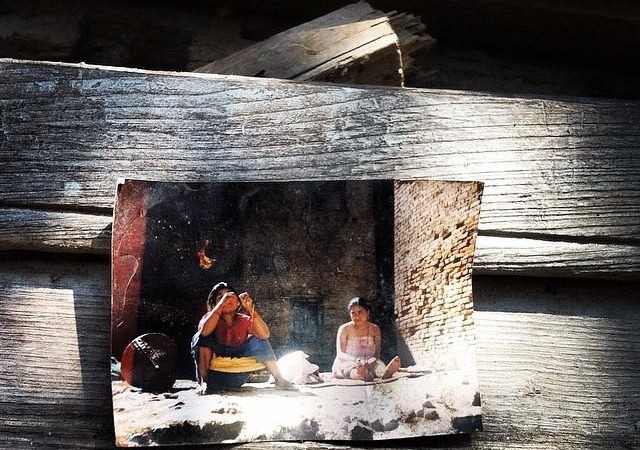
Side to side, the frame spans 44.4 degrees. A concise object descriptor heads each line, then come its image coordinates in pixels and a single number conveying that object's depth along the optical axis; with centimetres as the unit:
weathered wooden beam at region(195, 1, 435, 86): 35
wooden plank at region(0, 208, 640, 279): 32
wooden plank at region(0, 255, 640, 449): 30
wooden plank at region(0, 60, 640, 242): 32
